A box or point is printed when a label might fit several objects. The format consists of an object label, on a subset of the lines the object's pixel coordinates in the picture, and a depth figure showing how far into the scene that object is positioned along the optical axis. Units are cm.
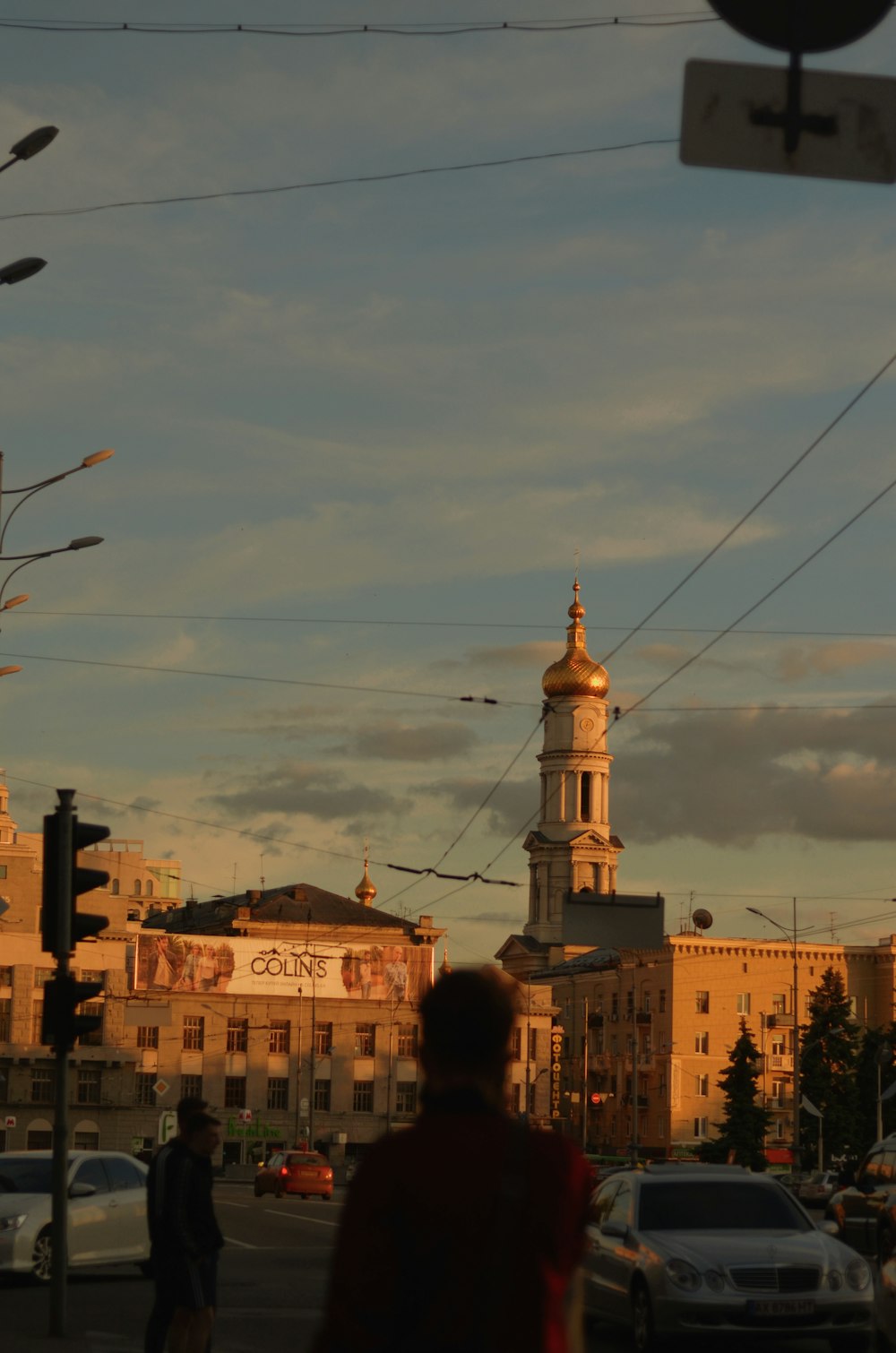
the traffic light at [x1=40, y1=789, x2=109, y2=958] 1484
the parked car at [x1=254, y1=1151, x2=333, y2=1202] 5556
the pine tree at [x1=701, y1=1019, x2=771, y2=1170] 8806
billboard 11512
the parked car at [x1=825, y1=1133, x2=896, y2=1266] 2175
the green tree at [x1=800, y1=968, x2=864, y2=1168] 8750
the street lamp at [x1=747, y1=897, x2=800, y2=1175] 7675
